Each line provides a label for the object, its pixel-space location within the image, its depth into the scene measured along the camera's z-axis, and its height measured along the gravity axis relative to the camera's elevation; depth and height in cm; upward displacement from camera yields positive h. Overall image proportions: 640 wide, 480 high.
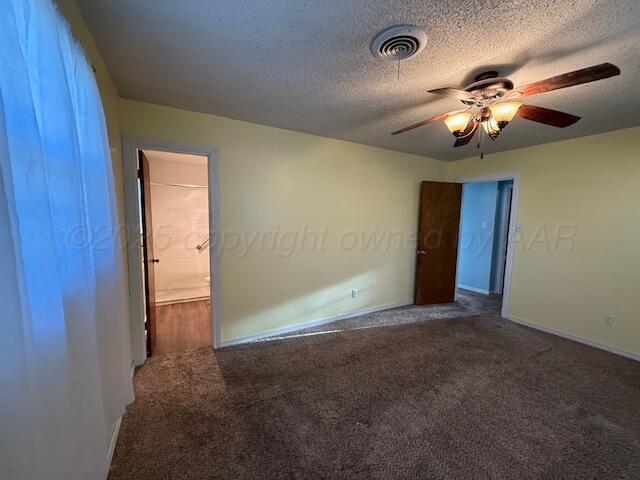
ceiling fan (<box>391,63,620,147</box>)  148 +75
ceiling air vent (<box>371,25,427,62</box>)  137 +97
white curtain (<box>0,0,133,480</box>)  60 -12
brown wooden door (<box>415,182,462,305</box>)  414 -36
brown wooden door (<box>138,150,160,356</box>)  242 -38
